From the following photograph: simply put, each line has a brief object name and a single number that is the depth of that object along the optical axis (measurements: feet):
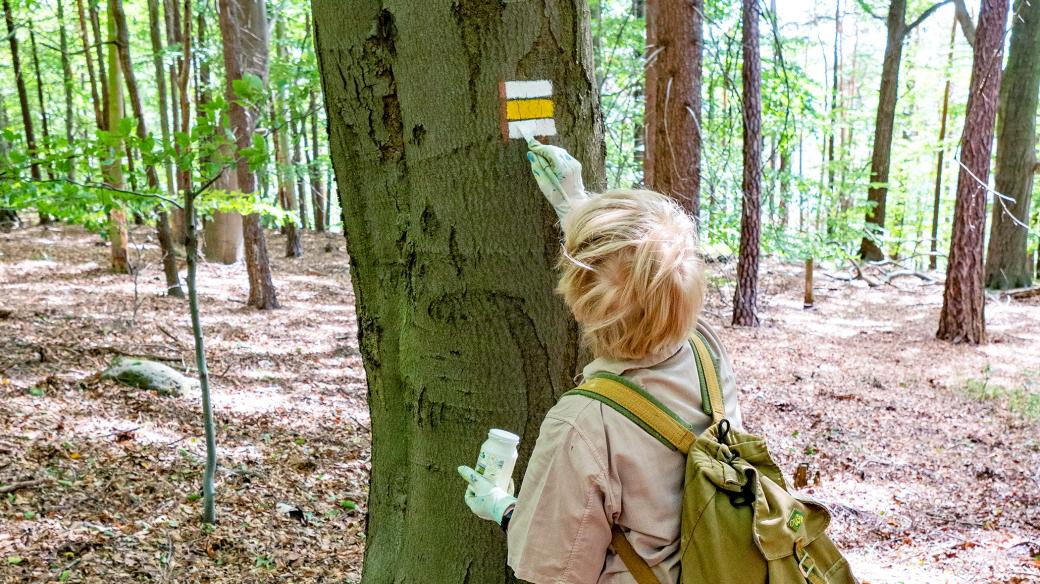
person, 4.27
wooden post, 39.42
